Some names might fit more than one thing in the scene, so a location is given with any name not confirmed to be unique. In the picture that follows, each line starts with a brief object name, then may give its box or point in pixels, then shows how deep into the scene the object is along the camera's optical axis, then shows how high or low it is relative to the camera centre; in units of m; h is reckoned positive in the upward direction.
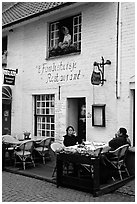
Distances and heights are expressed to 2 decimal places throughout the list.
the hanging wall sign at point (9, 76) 12.01 +1.44
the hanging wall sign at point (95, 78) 9.14 +1.03
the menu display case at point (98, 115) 9.19 -0.12
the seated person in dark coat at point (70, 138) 8.56 -0.80
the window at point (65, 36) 10.41 +2.78
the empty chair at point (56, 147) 8.10 -1.01
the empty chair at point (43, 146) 10.06 -1.23
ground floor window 11.22 -0.15
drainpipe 8.85 +1.74
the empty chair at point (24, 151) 9.23 -1.28
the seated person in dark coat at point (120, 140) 7.68 -0.76
